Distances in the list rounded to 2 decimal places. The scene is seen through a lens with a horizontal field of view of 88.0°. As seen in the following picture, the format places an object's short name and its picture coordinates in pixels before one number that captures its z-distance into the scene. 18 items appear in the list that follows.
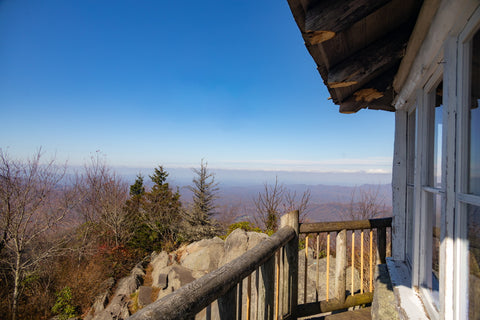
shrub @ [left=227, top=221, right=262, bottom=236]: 8.85
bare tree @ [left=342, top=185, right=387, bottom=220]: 9.04
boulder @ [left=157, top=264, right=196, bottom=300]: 7.45
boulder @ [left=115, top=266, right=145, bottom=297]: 8.15
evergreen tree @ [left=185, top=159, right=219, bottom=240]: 11.09
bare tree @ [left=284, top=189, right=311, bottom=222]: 9.50
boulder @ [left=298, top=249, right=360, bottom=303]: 4.22
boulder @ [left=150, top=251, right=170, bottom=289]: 7.79
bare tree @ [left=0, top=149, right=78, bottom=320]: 8.15
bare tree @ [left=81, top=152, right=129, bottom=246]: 11.45
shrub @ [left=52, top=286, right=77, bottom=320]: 7.68
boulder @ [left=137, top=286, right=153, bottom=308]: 7.34
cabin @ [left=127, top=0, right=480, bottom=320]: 0.82
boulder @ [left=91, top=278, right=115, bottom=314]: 7.86
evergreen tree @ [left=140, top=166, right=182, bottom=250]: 11.45
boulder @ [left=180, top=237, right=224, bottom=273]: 8.07
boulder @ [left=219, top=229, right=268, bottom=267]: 7.13
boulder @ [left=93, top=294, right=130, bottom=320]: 6.99
